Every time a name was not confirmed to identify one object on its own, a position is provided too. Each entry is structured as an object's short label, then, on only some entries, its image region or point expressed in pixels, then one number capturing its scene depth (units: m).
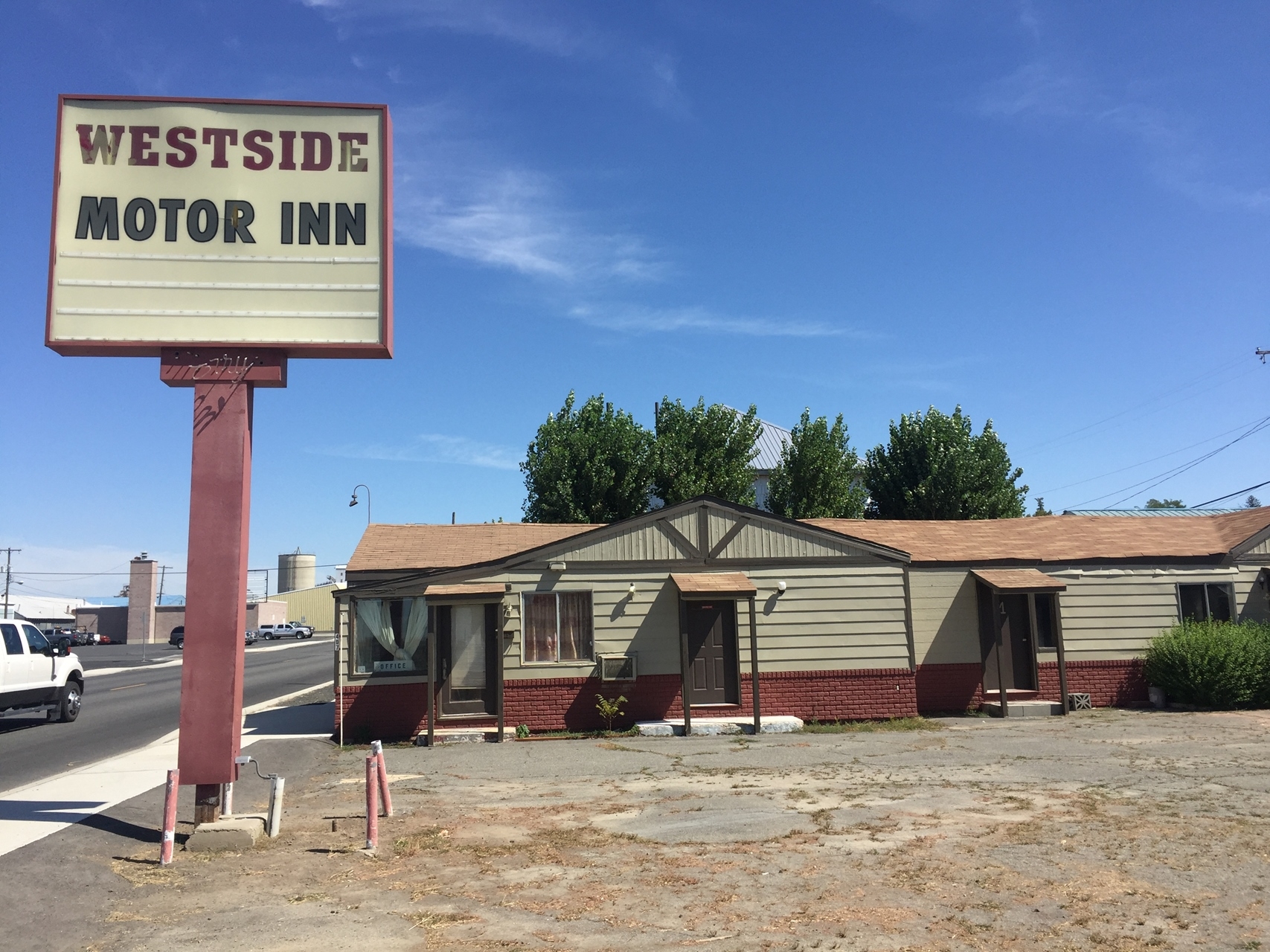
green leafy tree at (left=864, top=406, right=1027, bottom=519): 34.50
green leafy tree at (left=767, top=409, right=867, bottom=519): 35.31
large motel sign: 9.90
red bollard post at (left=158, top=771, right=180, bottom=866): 8.49
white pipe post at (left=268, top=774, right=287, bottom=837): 9.41
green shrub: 18.81
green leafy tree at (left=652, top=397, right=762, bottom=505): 34.38
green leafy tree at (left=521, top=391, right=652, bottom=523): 33.62
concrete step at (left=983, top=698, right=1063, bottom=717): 19.11
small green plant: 17.66
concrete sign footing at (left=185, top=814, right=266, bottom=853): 8.91
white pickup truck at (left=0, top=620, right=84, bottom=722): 18.17
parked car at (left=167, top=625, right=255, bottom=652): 61.03
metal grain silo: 111.44
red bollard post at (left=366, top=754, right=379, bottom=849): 8.97
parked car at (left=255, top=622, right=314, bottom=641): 71.12
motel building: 17.73
